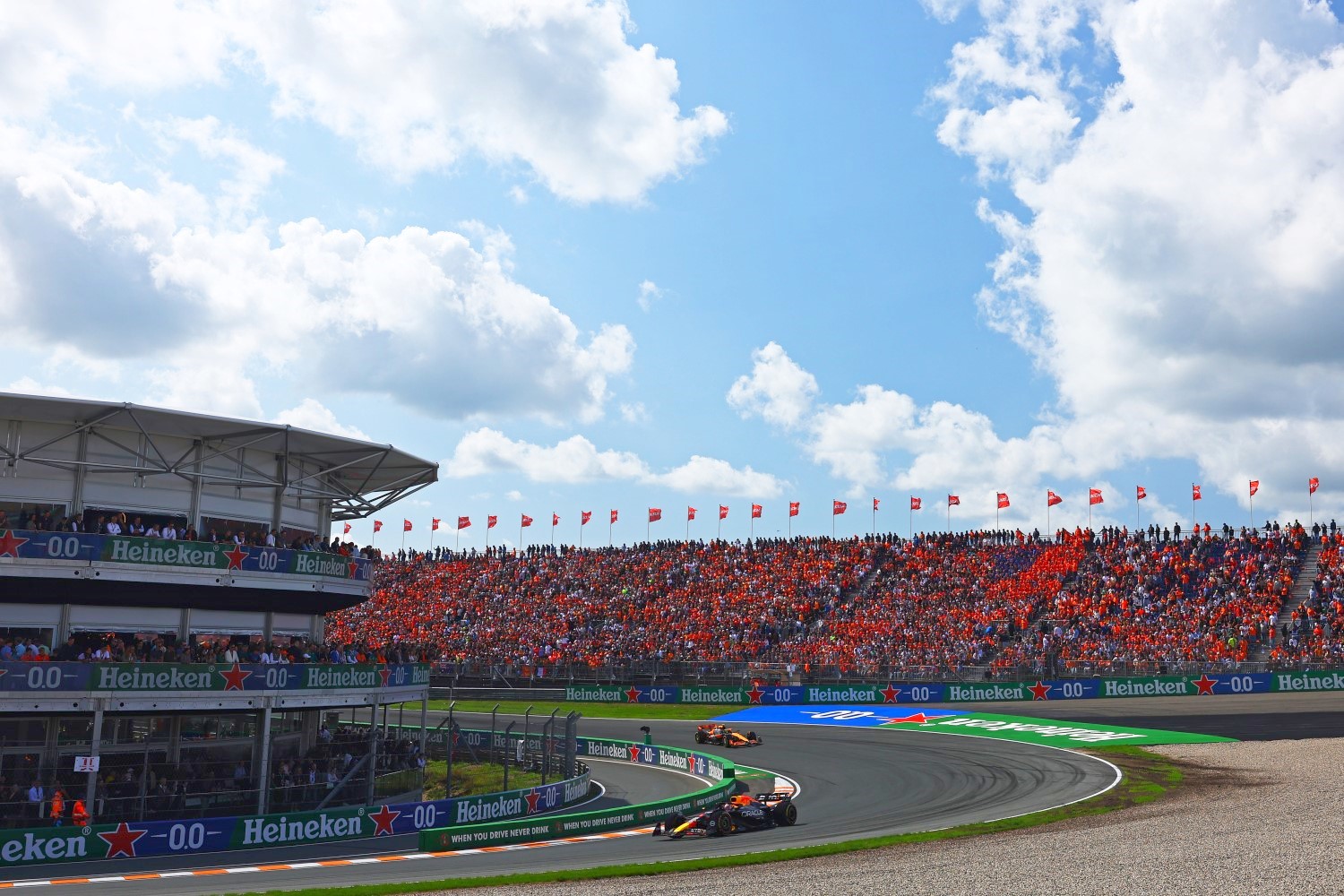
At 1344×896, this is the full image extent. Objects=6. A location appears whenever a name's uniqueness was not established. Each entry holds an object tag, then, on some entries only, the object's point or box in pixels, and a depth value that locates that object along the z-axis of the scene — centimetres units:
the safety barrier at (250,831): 2447
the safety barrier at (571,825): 2664
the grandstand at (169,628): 2939
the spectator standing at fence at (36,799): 2700
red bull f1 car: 2730
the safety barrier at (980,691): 4791
